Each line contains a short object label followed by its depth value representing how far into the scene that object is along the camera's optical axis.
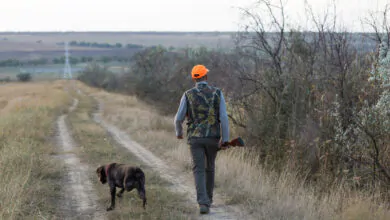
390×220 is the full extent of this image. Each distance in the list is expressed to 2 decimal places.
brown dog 13.81
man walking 13.28
